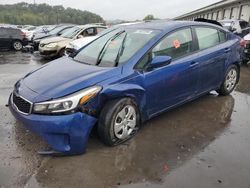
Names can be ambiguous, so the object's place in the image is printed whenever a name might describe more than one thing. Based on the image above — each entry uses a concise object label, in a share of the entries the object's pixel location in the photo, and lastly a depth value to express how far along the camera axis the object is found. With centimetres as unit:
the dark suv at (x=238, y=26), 957
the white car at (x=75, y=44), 713
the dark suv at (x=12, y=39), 1056
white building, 1740
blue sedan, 232
